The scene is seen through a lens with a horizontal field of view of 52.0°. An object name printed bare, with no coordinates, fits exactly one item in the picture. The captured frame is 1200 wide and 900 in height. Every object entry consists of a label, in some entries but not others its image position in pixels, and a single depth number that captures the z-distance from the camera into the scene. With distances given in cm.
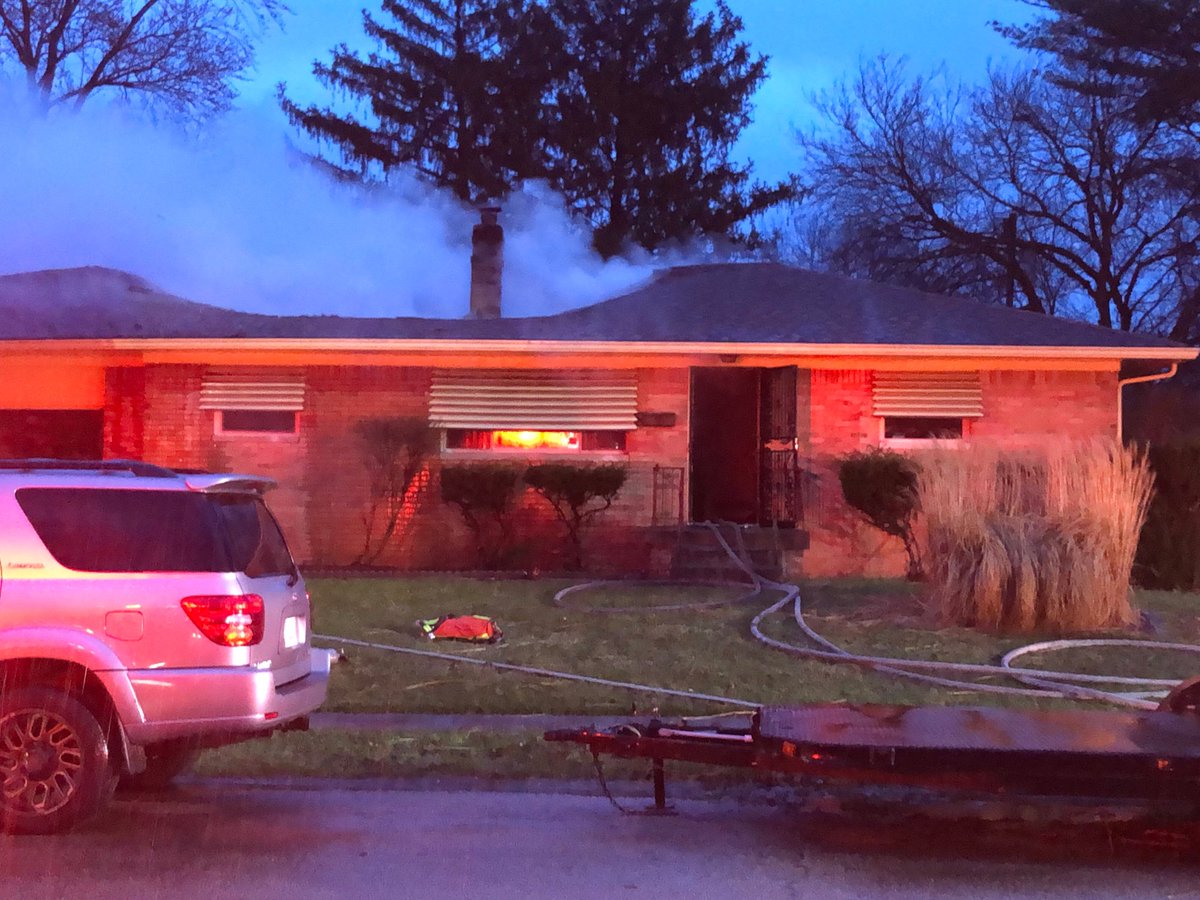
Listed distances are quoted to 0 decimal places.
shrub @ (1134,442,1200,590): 1430
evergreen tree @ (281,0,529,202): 2989
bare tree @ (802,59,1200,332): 2552
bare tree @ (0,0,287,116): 2678
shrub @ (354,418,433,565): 1536
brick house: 1523
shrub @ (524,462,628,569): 1492
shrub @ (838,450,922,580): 1383
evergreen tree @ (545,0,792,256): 2972
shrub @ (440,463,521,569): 1492
